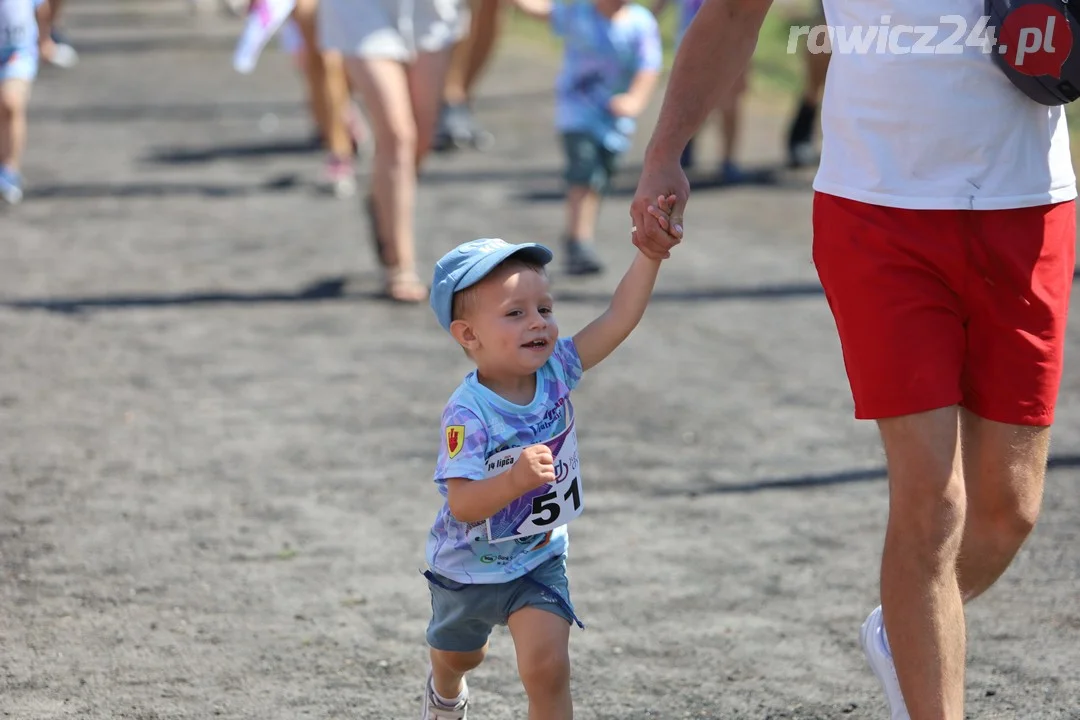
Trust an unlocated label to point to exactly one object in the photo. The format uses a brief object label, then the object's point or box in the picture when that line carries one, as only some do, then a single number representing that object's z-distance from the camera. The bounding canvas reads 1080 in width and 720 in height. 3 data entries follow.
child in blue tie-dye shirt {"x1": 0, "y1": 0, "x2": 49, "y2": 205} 18.34
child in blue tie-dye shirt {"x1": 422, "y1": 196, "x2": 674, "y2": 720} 6.30
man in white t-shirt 6.15
